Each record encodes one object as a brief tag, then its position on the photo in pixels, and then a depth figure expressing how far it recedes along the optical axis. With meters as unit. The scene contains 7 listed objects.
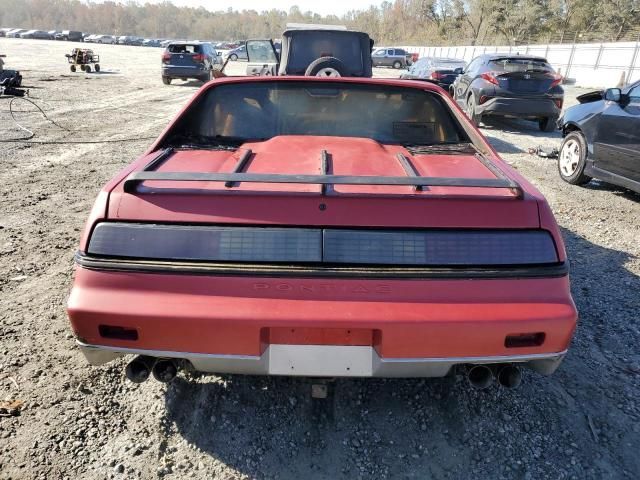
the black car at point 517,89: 9.41
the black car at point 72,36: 71.56
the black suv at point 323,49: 7.25
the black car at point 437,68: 15.48
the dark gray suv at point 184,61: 17.81
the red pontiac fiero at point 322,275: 1.74
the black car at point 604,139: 5.26
